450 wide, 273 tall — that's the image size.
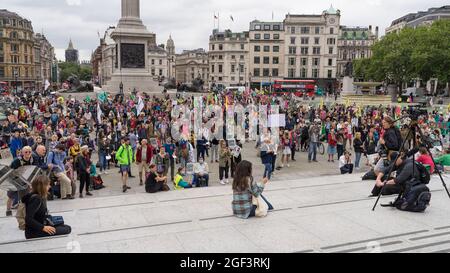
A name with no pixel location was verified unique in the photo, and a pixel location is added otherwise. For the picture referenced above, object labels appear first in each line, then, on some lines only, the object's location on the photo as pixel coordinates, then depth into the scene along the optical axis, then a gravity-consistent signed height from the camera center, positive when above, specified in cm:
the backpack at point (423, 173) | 848 -164
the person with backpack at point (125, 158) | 1286 -213
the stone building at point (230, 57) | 10656 +964
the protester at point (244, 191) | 788 -192
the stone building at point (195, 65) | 15462 +1110
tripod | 834 -80
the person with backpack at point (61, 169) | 1087 -212
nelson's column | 4409 +443
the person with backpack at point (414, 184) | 847 -189
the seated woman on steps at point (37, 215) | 679 -210
